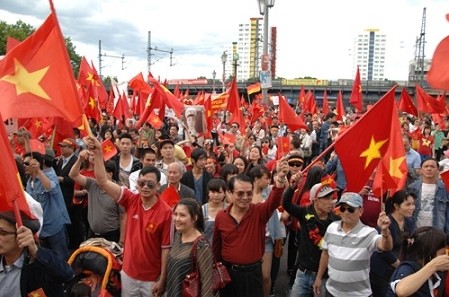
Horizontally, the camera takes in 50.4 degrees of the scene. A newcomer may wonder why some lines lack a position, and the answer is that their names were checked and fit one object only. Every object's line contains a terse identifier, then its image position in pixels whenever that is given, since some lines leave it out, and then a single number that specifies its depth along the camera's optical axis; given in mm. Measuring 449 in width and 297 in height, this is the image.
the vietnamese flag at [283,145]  7970
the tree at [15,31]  52438
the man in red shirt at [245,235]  3869
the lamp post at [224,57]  29188
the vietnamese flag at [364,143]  4012
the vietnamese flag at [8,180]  2668
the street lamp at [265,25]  15618
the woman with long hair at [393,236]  3988
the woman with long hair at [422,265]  2814
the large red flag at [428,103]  13414
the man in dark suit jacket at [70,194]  6340
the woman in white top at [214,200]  4536
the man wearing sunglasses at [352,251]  3705
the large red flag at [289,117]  8648
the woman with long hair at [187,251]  3451
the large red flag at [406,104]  12773
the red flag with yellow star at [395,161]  4109
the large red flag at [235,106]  12242
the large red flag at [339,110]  14753
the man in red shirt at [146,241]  3830
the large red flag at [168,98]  9938
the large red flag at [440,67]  3178
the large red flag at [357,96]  12477
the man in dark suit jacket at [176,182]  4977
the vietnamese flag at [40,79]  3441
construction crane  31938
